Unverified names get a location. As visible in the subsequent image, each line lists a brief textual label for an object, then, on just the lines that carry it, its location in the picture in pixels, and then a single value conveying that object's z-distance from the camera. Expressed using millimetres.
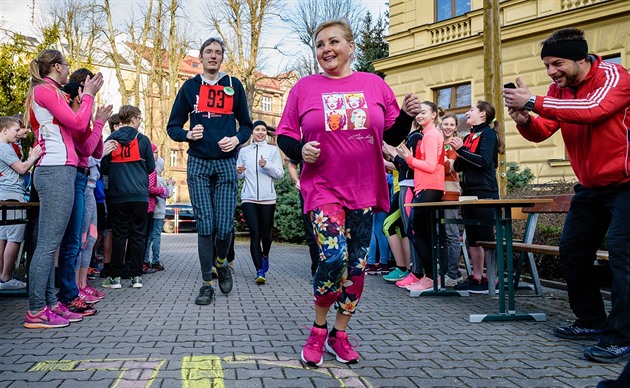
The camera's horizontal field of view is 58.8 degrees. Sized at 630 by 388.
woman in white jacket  7926
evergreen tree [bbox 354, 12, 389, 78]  32156
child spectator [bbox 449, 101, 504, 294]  6516
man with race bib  5855
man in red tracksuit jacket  3916
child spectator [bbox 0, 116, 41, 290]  6715
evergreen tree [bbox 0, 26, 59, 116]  10305
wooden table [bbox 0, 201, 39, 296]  5261
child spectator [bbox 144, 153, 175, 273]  9242
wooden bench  5070
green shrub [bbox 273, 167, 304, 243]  14977
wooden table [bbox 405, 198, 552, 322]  4852
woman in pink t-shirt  3656
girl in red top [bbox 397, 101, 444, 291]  6500
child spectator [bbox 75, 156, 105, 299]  5938
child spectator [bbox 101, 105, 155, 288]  7152
